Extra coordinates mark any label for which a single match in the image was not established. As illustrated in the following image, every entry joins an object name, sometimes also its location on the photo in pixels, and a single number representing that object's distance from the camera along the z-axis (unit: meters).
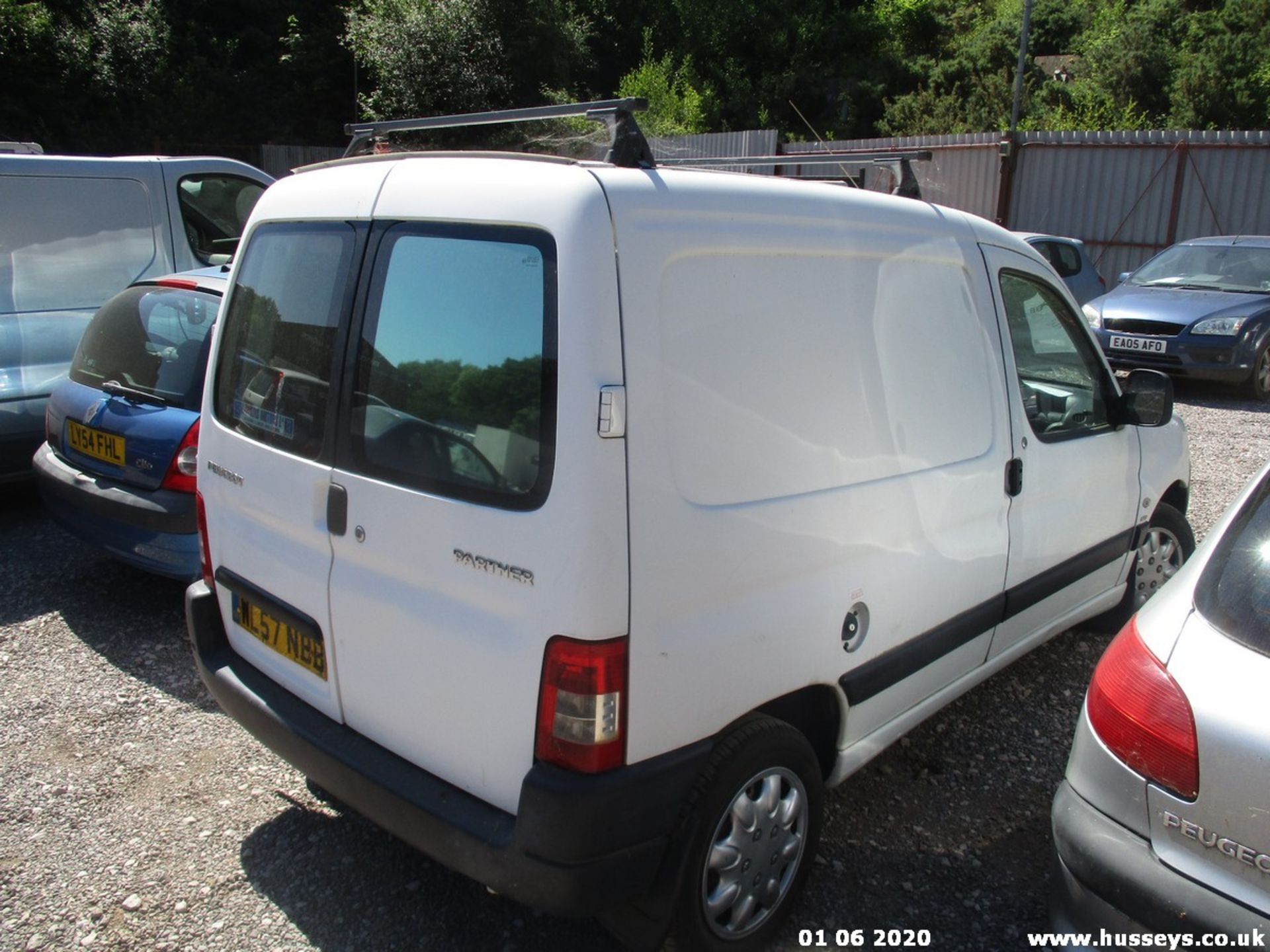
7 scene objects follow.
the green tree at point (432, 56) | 22.92
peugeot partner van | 2.01
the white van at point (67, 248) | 5.49
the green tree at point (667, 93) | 26.41
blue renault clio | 4.11
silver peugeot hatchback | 1.81
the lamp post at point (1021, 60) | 24.02
